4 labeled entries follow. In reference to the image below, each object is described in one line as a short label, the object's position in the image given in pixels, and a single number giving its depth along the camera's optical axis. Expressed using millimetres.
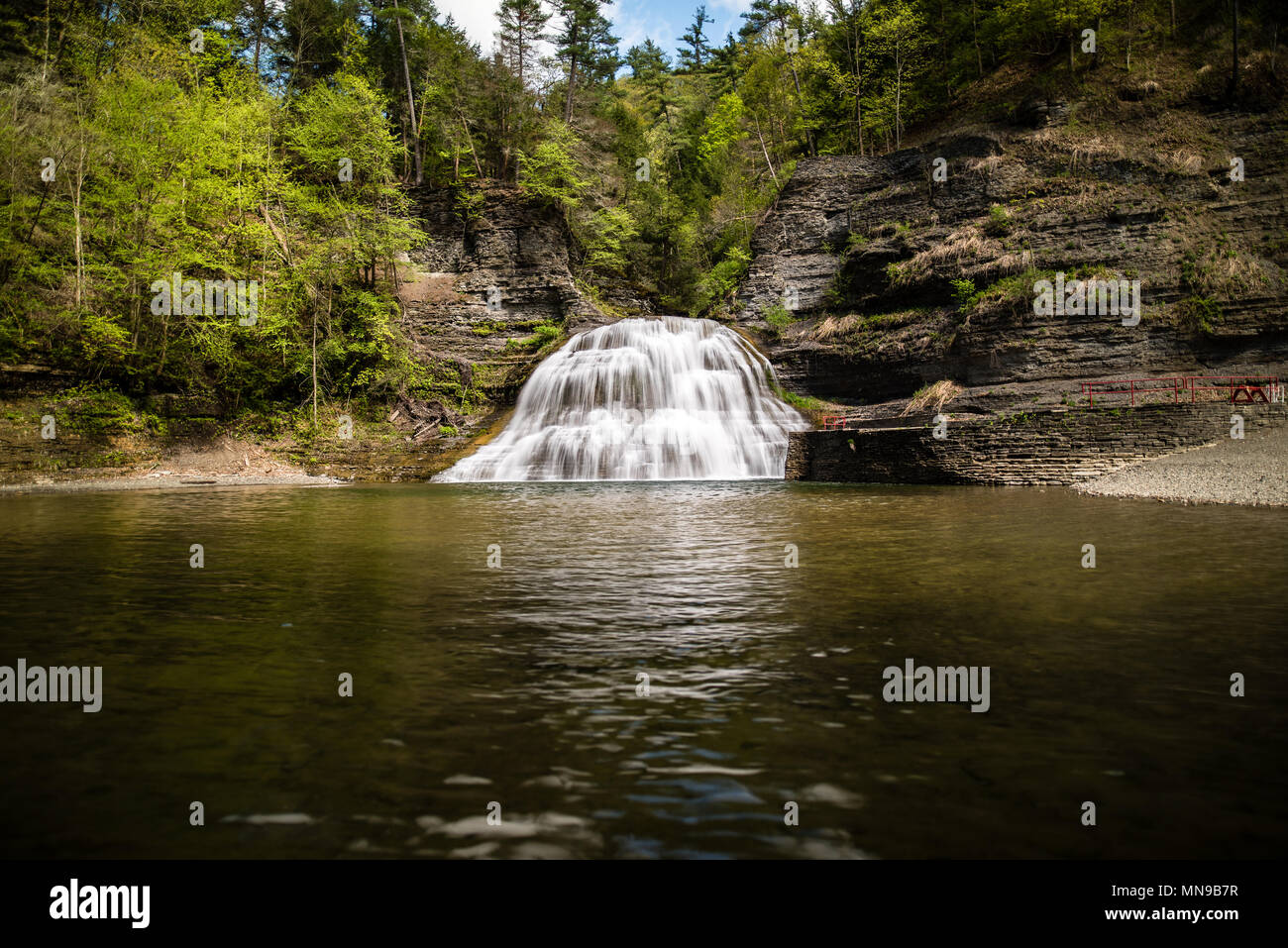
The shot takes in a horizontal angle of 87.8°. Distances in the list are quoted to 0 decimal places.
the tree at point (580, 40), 44625
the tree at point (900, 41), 35406
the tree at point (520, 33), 43375
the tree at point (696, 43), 67062
